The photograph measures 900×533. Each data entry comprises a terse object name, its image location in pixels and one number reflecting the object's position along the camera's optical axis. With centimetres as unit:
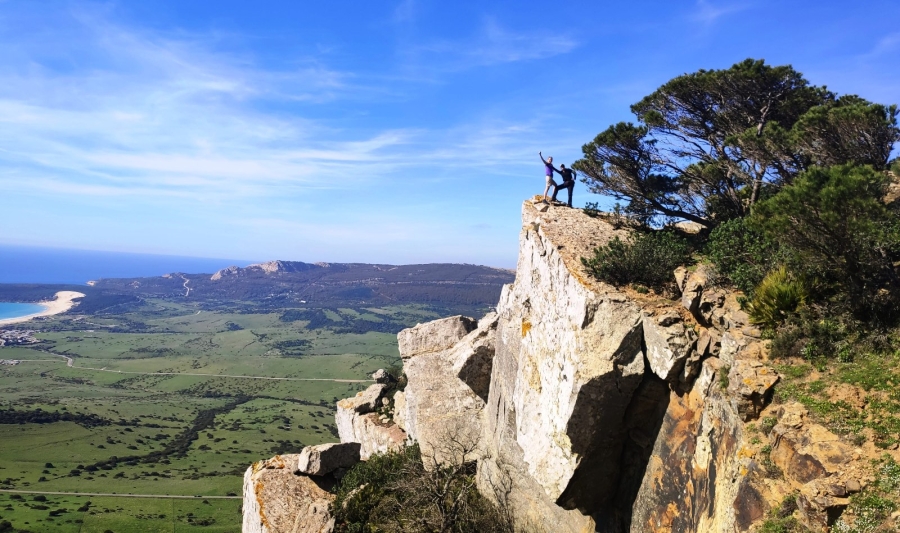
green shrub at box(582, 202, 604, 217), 2266
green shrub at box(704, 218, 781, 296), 1398
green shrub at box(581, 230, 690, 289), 1614
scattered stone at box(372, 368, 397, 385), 3638
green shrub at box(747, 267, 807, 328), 1240
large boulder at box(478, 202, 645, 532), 1444
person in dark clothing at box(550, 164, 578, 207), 2369
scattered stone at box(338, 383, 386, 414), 3462
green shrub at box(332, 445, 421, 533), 2127
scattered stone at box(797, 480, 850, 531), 831
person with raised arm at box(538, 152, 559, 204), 2361
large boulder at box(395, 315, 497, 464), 2497
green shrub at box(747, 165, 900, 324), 1095
